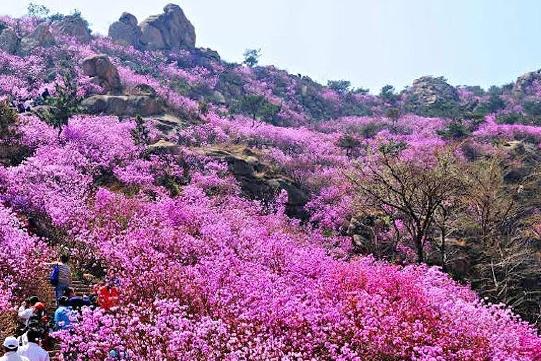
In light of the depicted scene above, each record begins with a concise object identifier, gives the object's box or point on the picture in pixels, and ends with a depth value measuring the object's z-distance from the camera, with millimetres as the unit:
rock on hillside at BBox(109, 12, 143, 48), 84375
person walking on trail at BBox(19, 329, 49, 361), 8875
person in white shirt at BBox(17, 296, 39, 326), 11898
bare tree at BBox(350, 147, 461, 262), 24547
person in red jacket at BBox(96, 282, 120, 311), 12792
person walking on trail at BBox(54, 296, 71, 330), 11453
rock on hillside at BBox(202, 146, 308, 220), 34250
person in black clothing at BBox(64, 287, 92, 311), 13055
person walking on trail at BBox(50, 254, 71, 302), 13805
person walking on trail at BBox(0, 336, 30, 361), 8391
